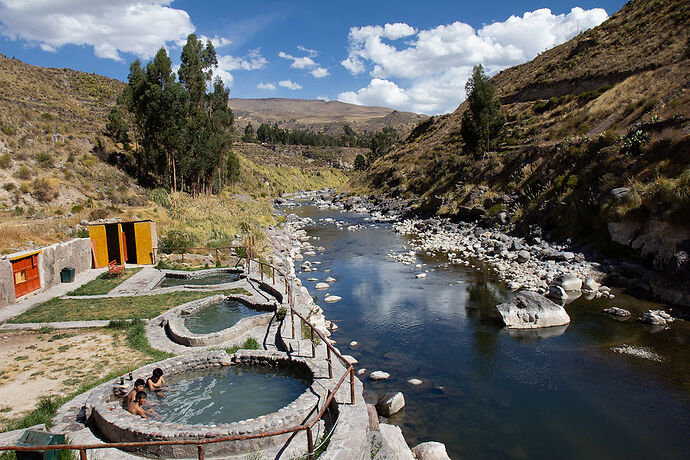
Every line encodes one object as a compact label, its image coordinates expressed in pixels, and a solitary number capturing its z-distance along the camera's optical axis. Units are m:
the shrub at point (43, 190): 30.03
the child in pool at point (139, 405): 8.55
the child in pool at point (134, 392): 8.77
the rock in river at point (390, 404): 10.28
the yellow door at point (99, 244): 22.25
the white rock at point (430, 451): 8.34
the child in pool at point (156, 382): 9.79
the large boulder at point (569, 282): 18.72
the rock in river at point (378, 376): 12.12
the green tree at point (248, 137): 120.02
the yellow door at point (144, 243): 23.36
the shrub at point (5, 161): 31.05
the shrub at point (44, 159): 34.06
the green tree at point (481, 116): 47.97
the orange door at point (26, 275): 16.09
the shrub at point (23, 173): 31.05
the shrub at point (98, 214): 27.32
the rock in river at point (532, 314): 15.28
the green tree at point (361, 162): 113.51
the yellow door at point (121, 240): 22.75
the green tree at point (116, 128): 46.94
